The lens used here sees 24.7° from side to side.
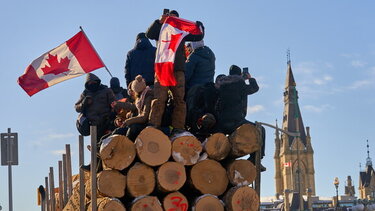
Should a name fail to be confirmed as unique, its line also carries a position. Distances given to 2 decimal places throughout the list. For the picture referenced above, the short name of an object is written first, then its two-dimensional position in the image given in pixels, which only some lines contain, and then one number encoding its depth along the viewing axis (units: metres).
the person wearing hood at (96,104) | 11.20
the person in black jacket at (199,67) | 10.84
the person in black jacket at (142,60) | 11.03
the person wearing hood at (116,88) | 12.39
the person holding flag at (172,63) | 9.80
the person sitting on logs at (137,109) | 9.71
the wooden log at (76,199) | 10.45
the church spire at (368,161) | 158.48
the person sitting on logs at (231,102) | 10.15
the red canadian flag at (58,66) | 12.24
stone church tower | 160.62
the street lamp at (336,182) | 48.73
